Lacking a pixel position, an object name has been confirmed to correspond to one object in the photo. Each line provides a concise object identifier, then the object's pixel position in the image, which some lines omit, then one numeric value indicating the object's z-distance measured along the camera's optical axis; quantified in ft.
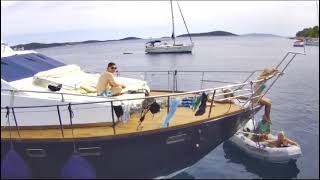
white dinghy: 22.74
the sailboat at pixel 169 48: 142.89
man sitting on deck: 18.68
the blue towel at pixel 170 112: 16.53
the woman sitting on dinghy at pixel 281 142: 23.36
